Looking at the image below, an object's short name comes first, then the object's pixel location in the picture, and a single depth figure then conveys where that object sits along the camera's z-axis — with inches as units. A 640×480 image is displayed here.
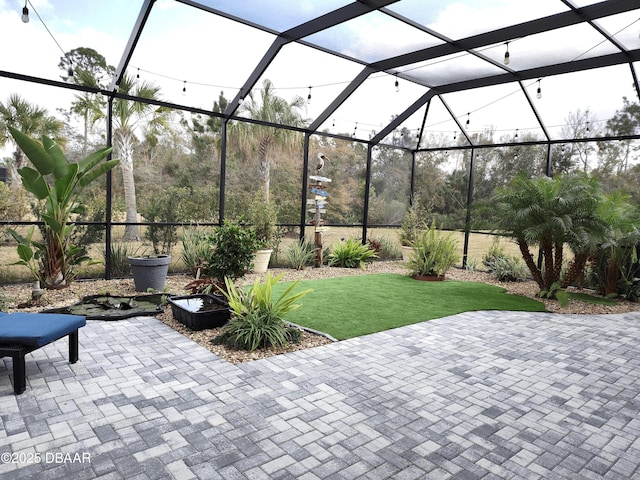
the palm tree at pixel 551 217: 249.6
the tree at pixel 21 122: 285.6
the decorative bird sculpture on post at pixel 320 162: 348.4
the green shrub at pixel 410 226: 411.2
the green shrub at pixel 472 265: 389.7
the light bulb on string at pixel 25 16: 185.3
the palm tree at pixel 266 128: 464.4
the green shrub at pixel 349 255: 373.7
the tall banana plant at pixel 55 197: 203.2
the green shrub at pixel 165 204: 374.3
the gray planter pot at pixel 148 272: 239.9
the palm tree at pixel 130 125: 359.3
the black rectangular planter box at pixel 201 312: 176.2
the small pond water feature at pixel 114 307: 192.4
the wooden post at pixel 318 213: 353.1
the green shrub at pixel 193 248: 278.6
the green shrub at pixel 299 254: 348.5
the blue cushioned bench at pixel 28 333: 115.0
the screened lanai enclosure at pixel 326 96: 228.4
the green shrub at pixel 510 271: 339.3
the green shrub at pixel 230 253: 206.7
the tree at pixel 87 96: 329.4
